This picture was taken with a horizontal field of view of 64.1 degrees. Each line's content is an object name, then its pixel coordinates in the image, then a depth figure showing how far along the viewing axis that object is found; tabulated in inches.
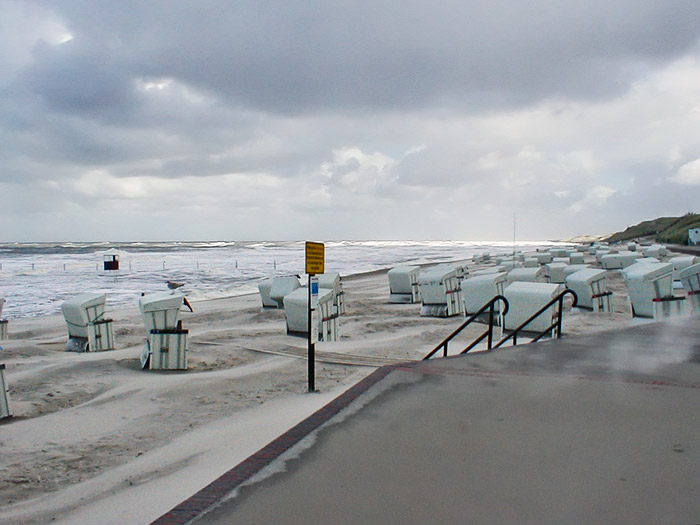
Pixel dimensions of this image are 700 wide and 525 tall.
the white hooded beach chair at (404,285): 924.0
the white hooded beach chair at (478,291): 603.8
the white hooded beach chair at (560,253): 2055.1
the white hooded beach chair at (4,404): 329.4
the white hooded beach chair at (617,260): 1328.5
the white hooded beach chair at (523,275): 766.7
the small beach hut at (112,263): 1929.1
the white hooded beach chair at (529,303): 480.4
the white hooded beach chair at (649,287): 585.0
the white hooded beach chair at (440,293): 747.4
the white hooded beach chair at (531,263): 1419.8
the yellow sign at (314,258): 347.3
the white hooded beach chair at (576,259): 1537.6
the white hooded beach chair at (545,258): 1979.0
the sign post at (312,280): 350.3
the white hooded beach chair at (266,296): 876.6
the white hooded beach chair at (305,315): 577.0
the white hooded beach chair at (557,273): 1015.6
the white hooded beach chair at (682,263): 875.6
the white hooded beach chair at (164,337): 461.4
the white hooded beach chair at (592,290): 704.4
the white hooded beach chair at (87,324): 557.6
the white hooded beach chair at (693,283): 627.5
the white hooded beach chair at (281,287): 820.0
